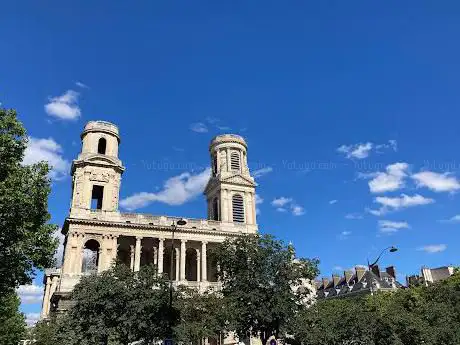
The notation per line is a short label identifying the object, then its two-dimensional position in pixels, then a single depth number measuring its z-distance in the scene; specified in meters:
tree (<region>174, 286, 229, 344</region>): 33.25
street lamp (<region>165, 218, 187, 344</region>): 29.30
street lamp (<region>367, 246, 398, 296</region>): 26.61
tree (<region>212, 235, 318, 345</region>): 32.91
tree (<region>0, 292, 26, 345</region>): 48.04
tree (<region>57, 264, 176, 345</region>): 32.97
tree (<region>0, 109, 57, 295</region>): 27.59
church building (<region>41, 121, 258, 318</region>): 52.88
